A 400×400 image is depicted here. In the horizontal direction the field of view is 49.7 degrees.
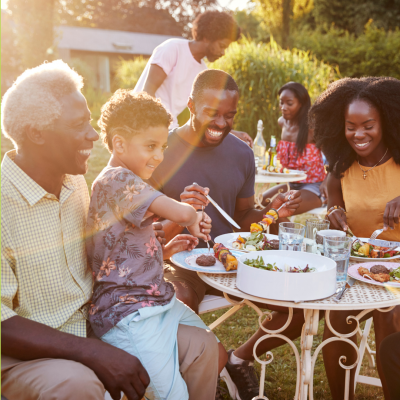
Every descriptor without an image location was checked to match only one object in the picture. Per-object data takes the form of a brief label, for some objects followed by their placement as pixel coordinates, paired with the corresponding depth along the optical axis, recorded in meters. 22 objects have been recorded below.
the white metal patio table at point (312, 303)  1.76
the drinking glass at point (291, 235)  2.19
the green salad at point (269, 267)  1.86
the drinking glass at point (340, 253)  2.01
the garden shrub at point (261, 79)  10.02
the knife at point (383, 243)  2.49
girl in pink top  5.76
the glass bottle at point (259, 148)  6.32
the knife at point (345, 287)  1.81
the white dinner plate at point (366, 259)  2.28
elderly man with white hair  1.62
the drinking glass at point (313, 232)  2.30
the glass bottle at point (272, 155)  5.97
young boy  1.84
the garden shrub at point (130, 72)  17.91
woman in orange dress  2.90
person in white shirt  4.53
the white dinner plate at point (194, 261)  2.08
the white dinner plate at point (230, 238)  2.47
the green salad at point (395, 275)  1.99
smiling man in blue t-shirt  2.89
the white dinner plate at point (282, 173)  5.49
